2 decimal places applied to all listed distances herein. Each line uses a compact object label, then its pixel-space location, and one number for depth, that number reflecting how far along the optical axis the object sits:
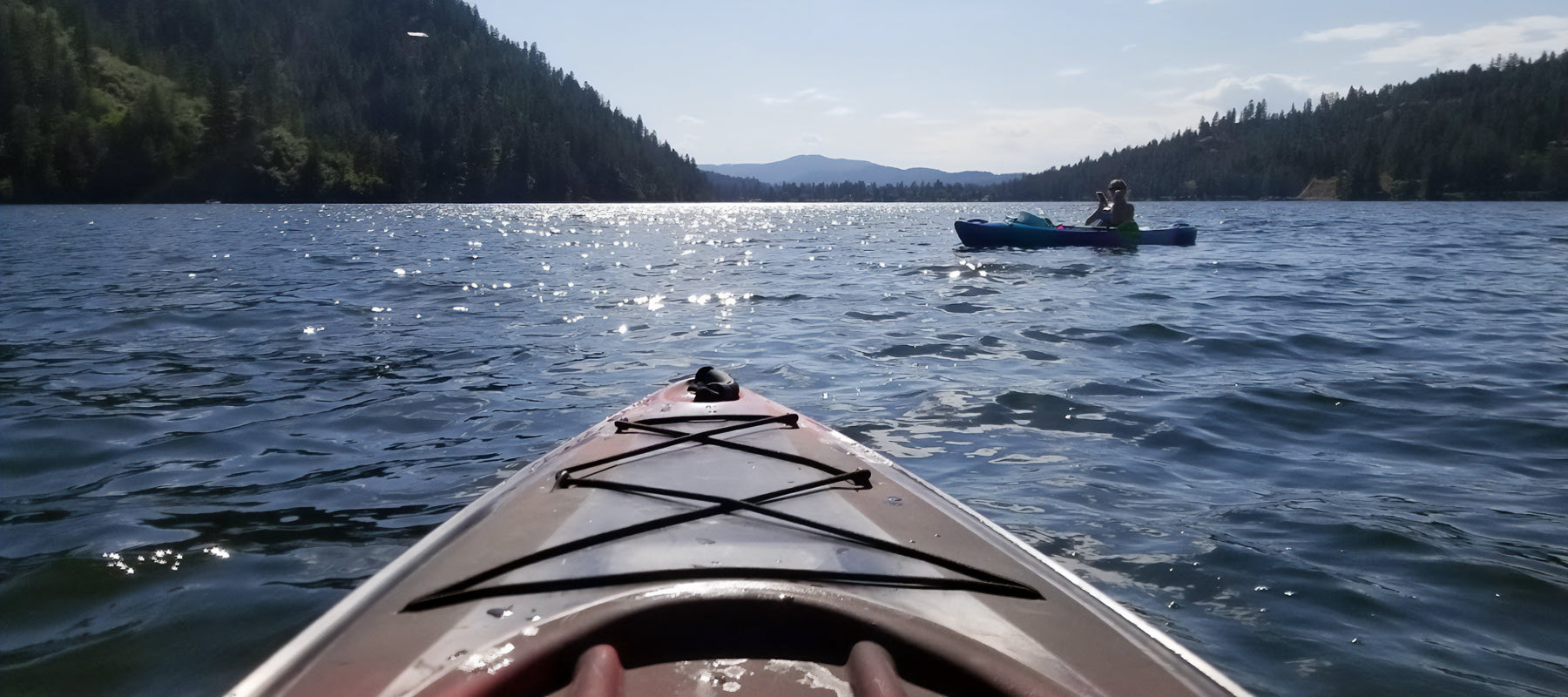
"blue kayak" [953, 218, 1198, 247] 19.75
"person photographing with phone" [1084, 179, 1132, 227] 20.23
